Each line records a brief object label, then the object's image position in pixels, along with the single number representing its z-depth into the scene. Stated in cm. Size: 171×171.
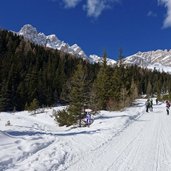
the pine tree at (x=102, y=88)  2310
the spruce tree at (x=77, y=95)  1436
